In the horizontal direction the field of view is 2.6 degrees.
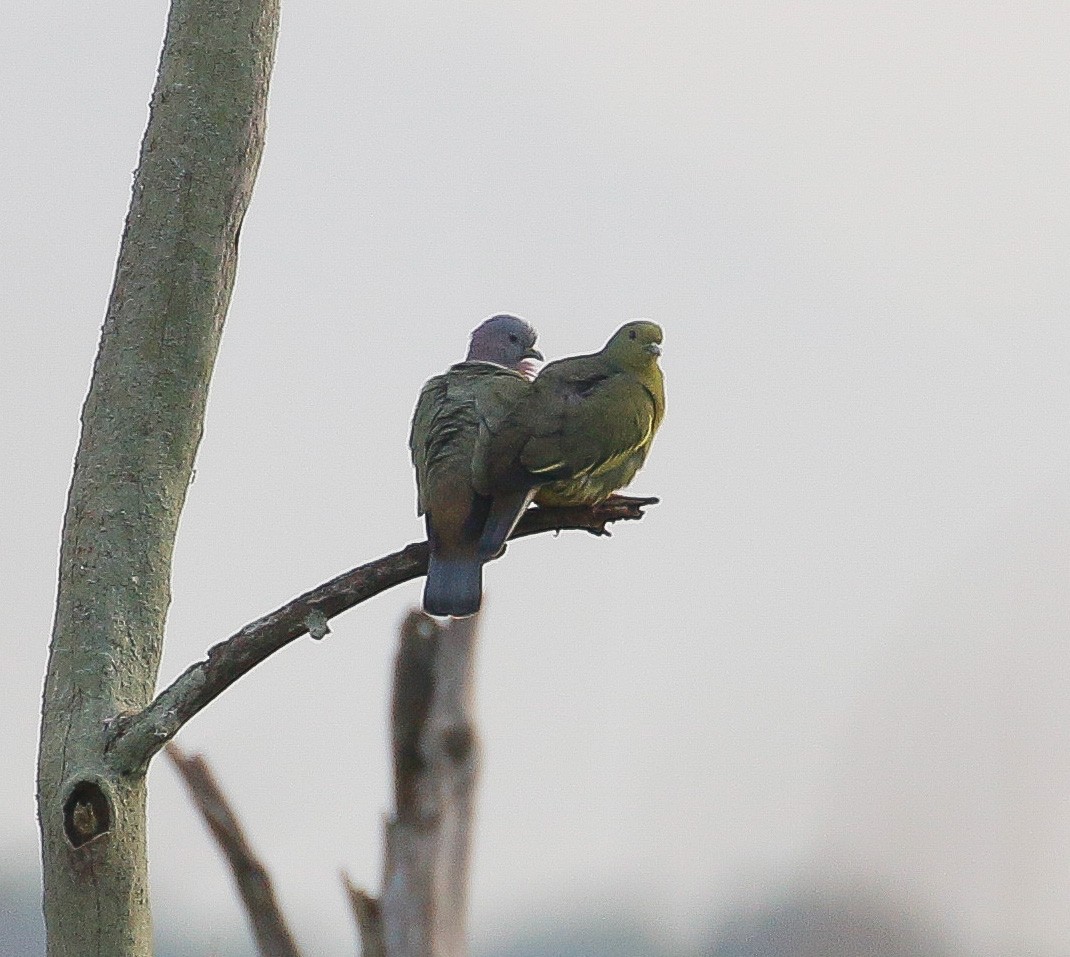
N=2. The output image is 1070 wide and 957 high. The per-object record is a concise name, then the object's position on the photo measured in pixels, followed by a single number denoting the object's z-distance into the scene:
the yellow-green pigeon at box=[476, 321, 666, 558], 19.54
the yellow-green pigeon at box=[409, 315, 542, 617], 19.48
